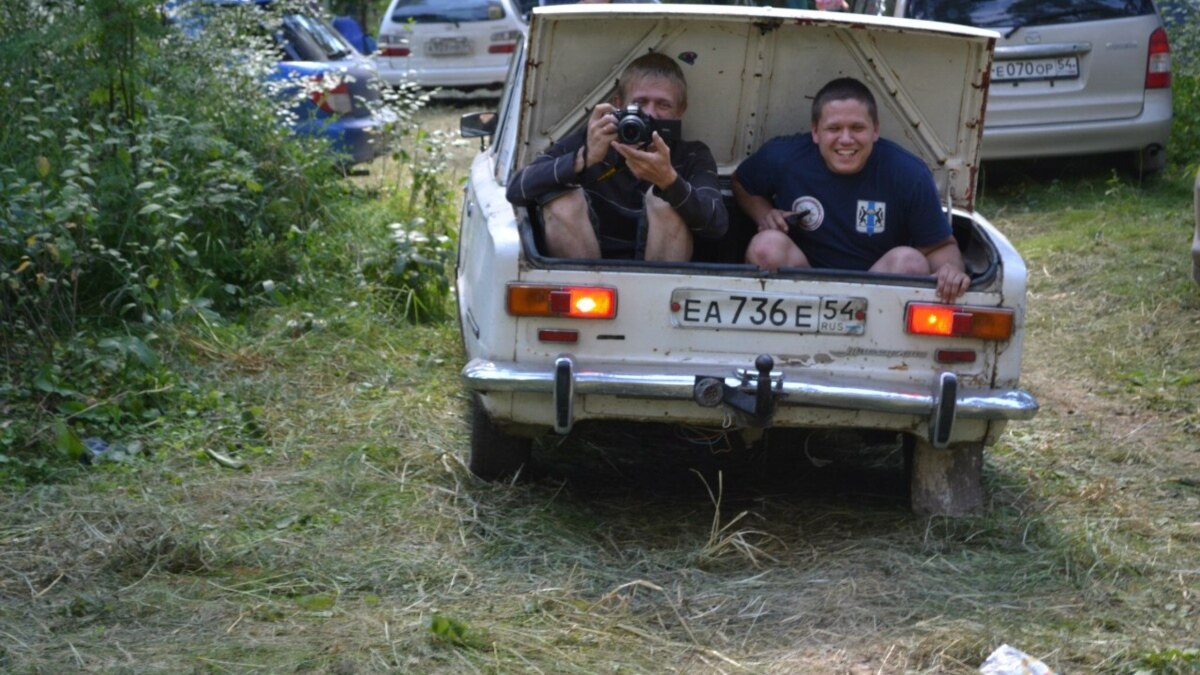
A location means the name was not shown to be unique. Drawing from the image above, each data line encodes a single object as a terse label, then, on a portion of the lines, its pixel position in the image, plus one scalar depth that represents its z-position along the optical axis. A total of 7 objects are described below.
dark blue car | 9.85
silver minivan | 10.69
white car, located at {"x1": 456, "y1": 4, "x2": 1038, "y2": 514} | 4.83
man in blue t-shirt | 5.48
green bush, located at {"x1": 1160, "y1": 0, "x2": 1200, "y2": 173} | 11.30
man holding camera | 5.18
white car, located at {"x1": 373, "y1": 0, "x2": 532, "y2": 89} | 17.89
